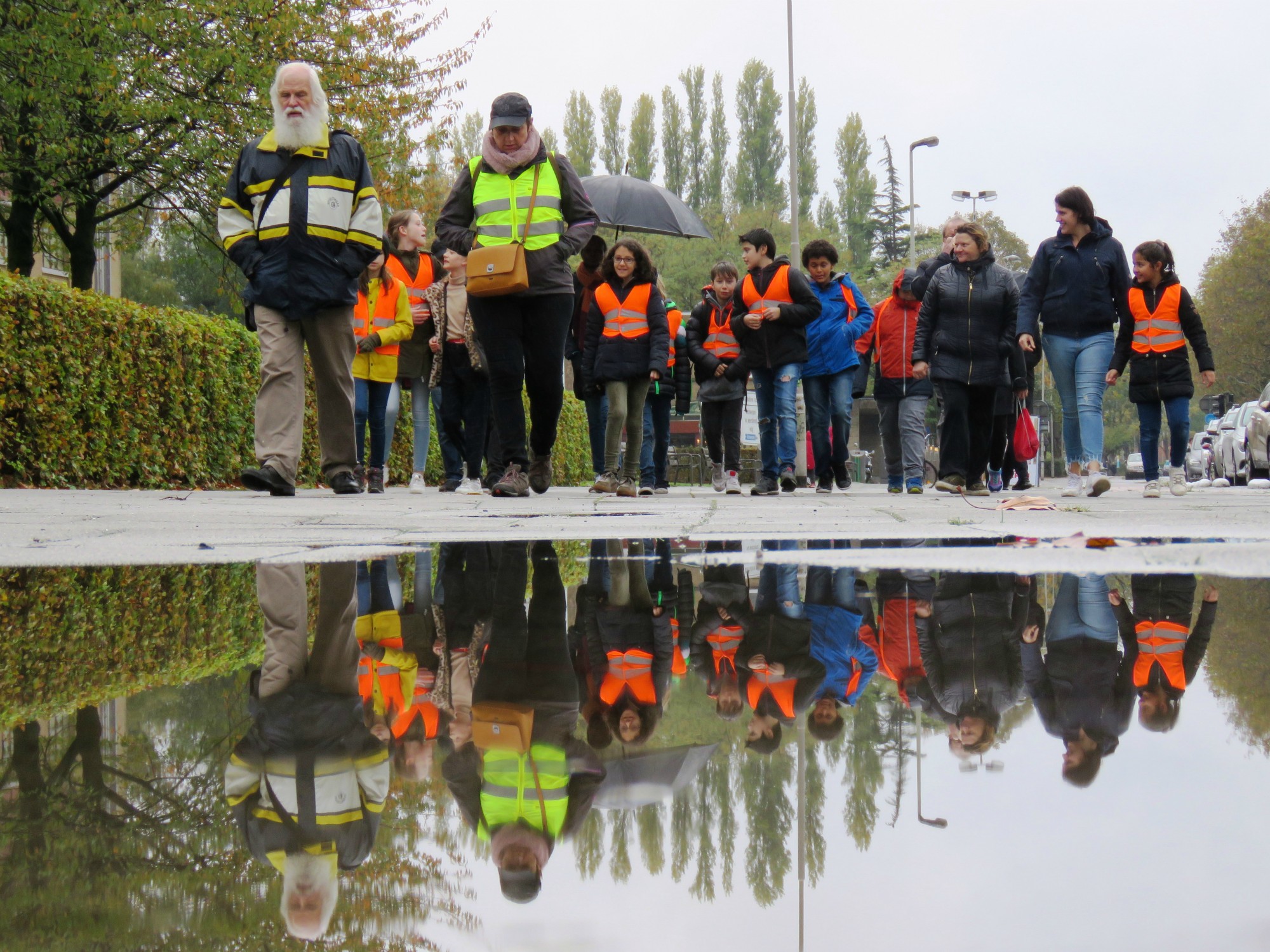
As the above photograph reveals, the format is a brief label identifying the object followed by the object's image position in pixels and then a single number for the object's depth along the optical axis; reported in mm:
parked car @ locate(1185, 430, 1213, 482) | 27625
